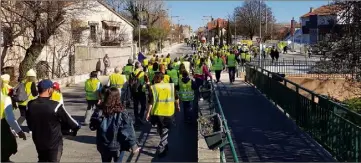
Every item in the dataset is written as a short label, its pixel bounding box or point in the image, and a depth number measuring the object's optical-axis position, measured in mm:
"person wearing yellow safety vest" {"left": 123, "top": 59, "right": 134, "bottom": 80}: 15023
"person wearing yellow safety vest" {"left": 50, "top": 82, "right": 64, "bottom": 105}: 9330
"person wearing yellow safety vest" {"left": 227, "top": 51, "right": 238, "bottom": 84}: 22266
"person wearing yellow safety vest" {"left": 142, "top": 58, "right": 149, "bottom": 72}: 20667
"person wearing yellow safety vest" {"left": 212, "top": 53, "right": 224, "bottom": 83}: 21656
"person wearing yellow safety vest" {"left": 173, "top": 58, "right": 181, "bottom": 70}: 17769
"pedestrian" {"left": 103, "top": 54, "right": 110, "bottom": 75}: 26141
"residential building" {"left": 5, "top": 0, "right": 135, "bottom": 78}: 26922
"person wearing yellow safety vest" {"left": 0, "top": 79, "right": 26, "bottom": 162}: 5816
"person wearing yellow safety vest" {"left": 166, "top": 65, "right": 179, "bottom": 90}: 13195
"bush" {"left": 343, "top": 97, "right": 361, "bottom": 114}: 11594
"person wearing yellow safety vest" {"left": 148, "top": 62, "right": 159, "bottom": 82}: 15009
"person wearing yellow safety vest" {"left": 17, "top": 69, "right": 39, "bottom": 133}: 11039
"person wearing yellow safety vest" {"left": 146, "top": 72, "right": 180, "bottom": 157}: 8656
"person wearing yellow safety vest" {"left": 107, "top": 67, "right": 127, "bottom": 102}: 12398
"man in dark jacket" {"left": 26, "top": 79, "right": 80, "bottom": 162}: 5711
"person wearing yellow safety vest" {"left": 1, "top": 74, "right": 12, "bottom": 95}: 9894
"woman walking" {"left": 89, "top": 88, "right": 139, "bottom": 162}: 5992
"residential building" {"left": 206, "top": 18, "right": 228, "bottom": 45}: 82738
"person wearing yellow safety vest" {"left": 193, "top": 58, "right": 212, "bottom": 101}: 15487
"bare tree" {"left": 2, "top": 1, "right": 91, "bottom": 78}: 22516
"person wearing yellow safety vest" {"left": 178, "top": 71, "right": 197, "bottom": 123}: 11492
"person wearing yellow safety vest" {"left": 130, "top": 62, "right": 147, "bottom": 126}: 12044
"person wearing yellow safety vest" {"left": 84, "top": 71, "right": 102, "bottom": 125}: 11797
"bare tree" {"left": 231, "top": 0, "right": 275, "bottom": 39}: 74250
